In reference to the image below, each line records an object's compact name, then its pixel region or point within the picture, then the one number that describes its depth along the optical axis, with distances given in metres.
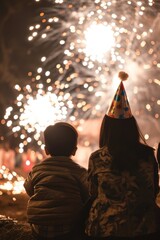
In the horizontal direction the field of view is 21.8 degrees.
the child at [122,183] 2.96
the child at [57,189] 3.39
